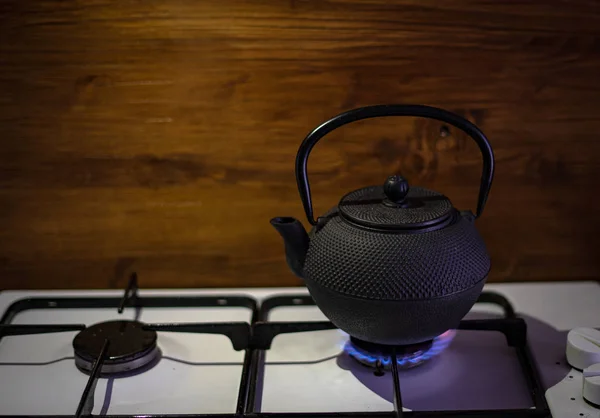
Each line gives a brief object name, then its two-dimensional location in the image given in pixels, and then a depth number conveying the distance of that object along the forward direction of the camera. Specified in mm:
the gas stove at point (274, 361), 847
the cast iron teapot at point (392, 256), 804
